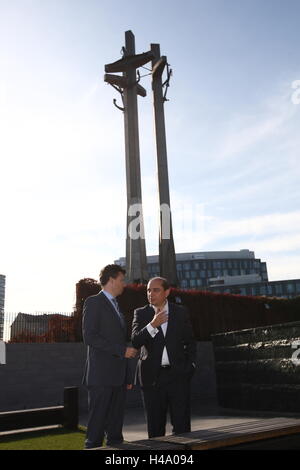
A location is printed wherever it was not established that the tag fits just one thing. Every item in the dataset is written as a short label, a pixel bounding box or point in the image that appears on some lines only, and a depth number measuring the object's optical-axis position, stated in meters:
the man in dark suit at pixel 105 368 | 4.55
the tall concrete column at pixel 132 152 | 19.97
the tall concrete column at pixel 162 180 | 20.70
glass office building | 113.00
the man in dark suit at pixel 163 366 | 5.02
